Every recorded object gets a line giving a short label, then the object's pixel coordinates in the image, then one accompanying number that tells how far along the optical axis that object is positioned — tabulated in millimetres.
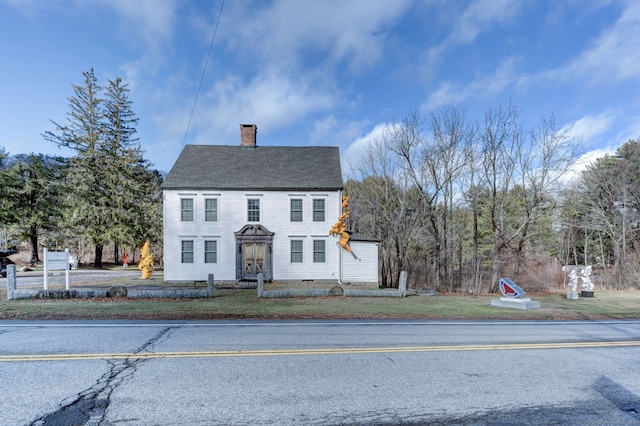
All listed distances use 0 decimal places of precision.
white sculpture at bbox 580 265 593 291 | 18422
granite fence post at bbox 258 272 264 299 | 14031
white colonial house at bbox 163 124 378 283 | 22062
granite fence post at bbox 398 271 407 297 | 15867
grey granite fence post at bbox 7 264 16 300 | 12359
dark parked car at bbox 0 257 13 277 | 23528
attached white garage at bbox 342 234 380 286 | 22297
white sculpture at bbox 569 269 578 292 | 17828
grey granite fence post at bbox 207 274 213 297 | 14336
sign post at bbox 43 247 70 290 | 13317
